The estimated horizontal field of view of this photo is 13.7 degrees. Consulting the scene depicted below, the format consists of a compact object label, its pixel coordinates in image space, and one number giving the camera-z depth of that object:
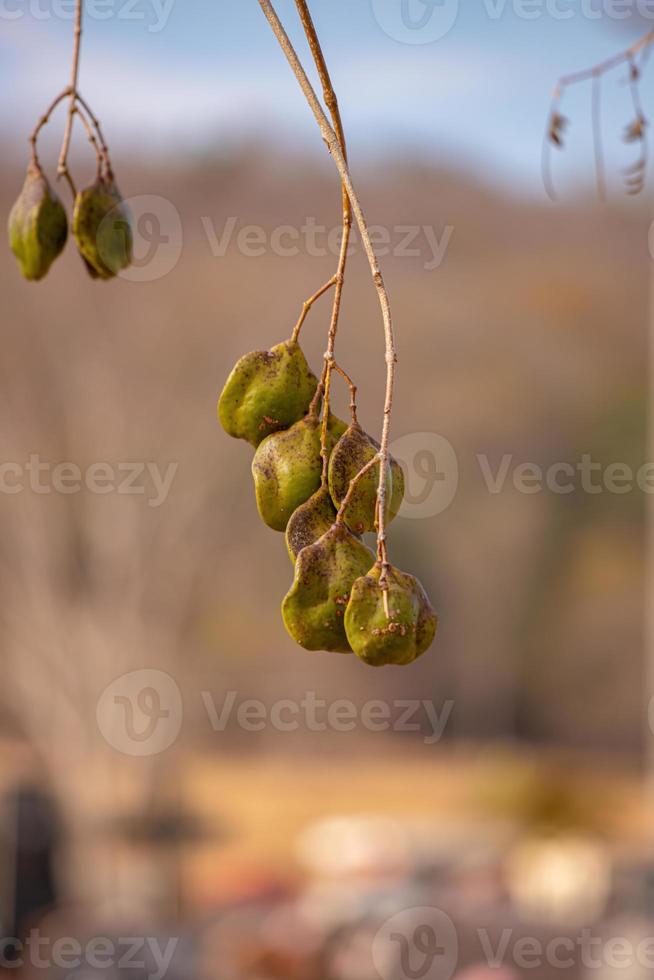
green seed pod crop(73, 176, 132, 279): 1.37
